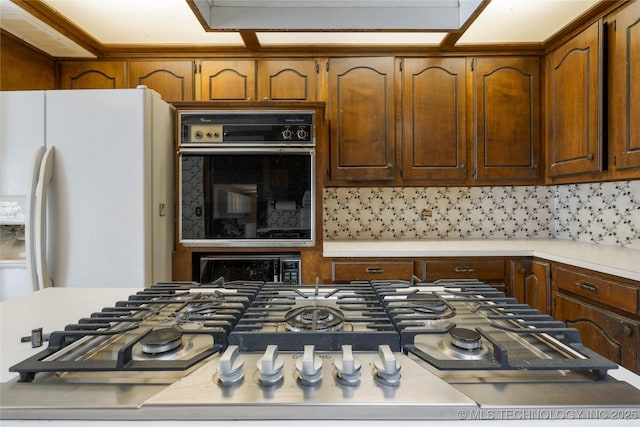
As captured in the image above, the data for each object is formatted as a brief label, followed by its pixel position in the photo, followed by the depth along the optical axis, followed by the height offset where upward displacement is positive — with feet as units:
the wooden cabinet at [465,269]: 7.00 -1.04
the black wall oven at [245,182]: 6.93 +0.61
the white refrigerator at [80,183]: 5.96 +0.53
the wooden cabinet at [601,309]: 4.93 -1.44
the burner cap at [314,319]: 2.16 -0.63
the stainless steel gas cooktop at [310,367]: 1.44 -0.71
